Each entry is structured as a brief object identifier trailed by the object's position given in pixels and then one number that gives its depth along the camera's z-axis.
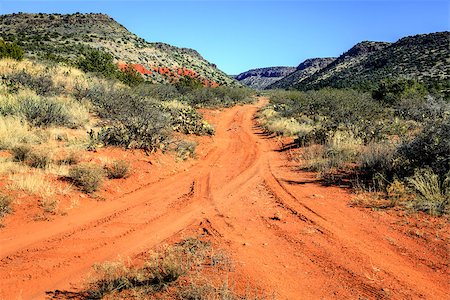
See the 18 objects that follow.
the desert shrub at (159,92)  24.07
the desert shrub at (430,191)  7.00
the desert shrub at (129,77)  27.00
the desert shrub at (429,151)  8.07
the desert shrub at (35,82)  15.91
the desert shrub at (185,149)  12.57
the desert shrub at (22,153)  9.12
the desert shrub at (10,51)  20.48
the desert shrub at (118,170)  9.44
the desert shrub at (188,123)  16.77
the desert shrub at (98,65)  25.59
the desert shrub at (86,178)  8.36
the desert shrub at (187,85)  35.41
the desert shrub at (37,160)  8.96
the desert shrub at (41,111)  12.23
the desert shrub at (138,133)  11.62
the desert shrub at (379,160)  9.26
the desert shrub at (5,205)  6.75
